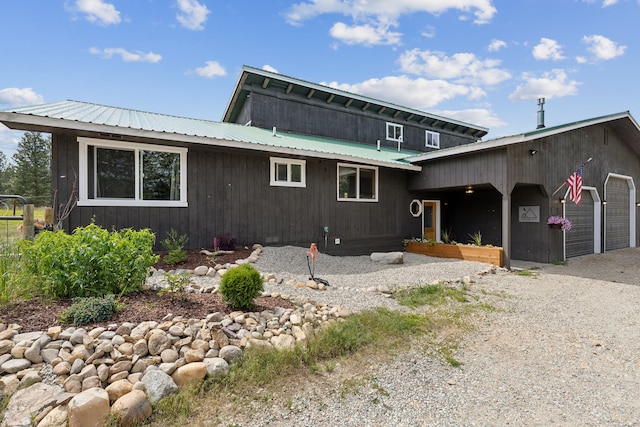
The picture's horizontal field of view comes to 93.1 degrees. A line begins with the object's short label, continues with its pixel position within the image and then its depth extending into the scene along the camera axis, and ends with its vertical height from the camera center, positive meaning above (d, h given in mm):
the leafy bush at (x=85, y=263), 3422 -563
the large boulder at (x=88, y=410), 2025 -1328
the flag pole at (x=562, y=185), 9555 +912
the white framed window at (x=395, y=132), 14320 +3931
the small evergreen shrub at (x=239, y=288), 3559 -871
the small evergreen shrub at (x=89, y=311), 2937 -958
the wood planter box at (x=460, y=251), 8422 -1165
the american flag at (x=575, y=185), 9289 +873
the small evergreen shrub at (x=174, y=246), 5941 -666
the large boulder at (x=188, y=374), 2491 -1327
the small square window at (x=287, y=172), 8250 +1181
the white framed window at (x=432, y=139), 15555 +3893
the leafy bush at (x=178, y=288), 3662 -904
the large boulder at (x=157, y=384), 2319 -1328
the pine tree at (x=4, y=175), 34069 +5138
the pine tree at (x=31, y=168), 30969 +4906
